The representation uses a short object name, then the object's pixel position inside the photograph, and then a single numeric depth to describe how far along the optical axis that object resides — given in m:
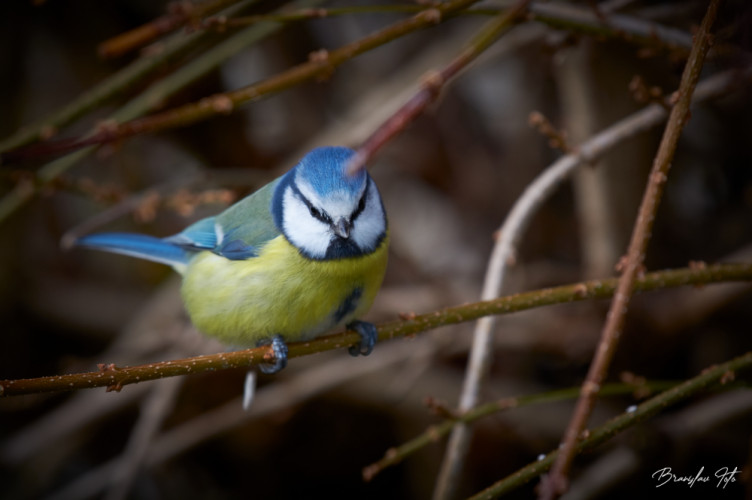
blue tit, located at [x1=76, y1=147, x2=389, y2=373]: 1.83
